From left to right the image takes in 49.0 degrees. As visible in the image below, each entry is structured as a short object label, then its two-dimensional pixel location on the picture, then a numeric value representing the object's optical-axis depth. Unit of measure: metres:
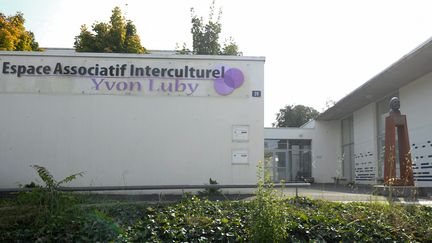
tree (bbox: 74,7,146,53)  22.52
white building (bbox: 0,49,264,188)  12.49
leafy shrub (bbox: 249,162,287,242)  5.89
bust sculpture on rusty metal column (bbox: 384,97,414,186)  15.55
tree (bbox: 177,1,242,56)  26.59
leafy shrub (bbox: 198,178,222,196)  10.35
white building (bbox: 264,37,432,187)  18.98
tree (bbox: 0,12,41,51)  19.72
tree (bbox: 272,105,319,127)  62.97
